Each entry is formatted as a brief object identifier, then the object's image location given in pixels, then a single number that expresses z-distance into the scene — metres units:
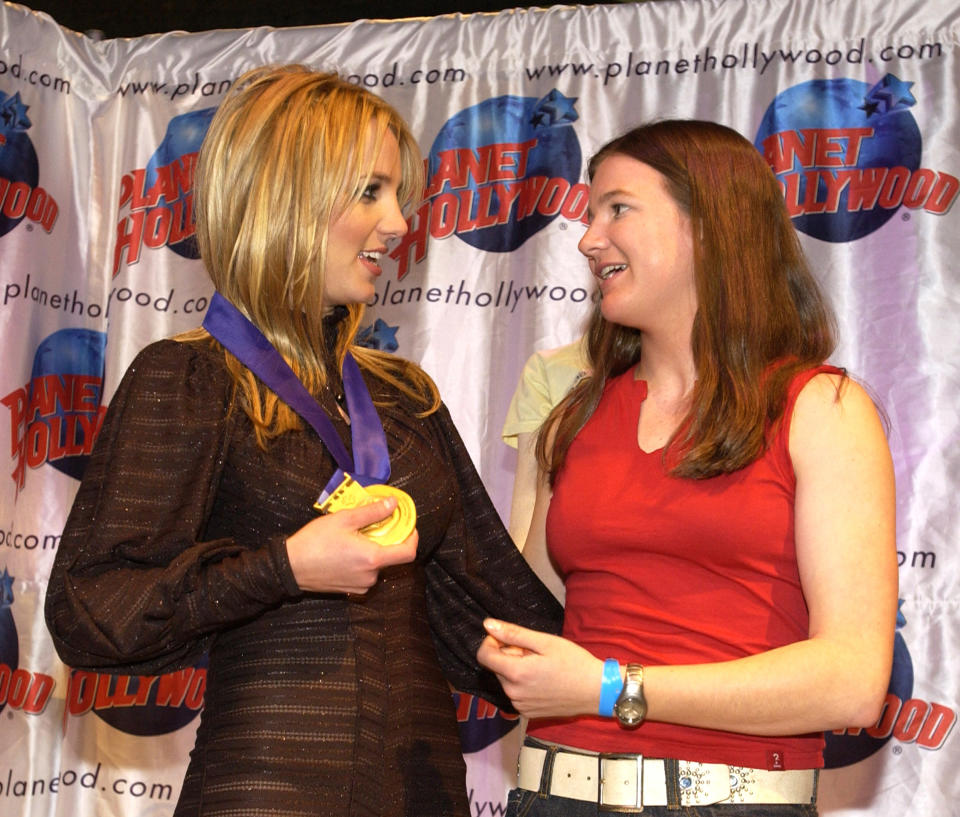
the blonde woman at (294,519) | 1.67
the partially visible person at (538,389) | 3.01
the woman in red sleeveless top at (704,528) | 1.66
